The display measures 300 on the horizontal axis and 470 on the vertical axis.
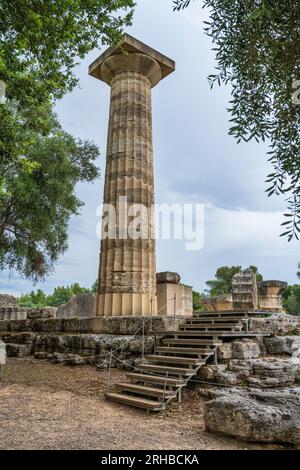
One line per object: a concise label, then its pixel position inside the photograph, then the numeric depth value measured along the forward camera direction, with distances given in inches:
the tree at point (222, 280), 1662.3
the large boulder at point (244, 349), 278.1
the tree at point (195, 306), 1265.3
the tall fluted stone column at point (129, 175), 413.4
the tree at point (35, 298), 1998.0
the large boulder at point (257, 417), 164.6
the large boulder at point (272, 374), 254.8
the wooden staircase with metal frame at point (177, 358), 243.3
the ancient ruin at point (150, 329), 195.0
